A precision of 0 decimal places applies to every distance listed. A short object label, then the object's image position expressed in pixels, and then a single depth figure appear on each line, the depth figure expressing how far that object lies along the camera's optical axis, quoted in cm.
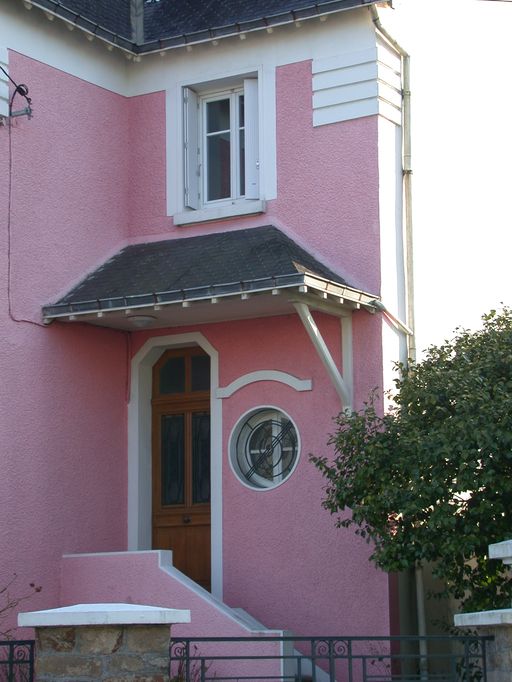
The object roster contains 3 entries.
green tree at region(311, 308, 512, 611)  1142
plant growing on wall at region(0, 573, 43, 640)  1275
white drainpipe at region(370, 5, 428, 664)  1391
